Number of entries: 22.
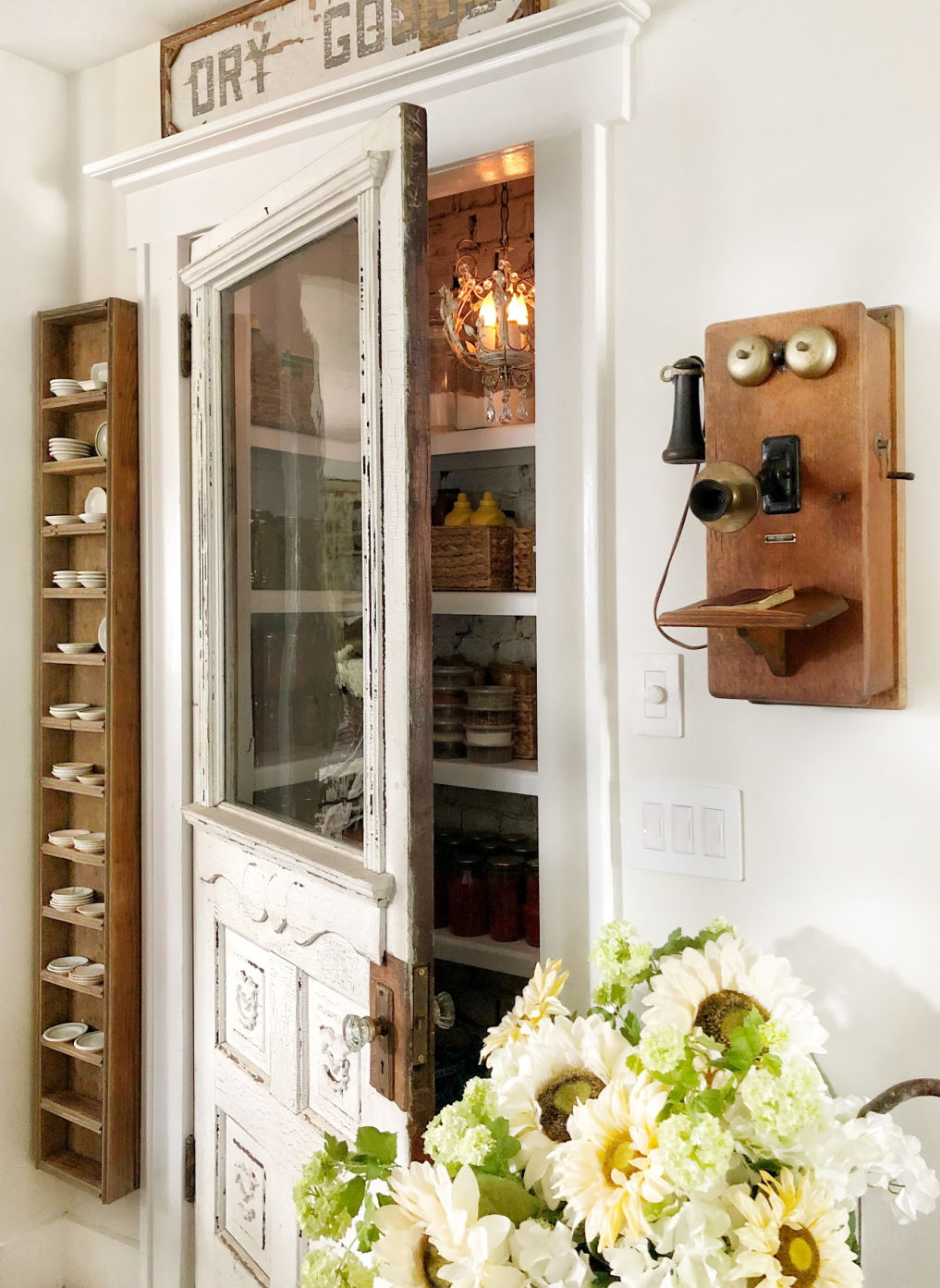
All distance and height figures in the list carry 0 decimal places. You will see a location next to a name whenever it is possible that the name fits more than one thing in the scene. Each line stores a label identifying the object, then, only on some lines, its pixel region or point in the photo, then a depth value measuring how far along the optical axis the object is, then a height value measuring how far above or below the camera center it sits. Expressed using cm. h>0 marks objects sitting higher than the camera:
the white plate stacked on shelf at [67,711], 218 -21
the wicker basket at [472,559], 190 +9
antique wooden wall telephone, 120 +12
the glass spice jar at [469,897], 199 -55
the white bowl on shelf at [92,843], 214 -48
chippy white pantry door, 140 -12
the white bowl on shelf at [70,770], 219 -33
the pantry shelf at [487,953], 187 -63
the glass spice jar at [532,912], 191 -56
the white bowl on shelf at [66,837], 218 -47
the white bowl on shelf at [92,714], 215 -21
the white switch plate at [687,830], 145 -32
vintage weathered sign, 168 +99
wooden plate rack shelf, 209 -30
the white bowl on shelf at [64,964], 220 -75
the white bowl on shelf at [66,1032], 220 -89
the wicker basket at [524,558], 192 +9
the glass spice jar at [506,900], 195 -54
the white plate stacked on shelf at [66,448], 219 +34
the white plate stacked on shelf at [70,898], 218 -60
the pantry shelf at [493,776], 175 -29
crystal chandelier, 190 +52
